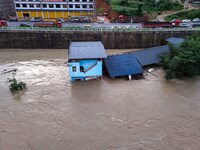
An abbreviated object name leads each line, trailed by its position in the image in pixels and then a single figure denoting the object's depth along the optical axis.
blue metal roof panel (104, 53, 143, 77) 24.42
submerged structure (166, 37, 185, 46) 29.93
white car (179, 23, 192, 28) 37.27
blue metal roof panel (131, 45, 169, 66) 26.98
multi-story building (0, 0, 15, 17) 52.02
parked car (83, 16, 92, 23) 44.53
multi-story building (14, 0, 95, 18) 47.56
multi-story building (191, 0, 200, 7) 53.49
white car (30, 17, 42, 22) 43.84
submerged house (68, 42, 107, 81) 22.50
